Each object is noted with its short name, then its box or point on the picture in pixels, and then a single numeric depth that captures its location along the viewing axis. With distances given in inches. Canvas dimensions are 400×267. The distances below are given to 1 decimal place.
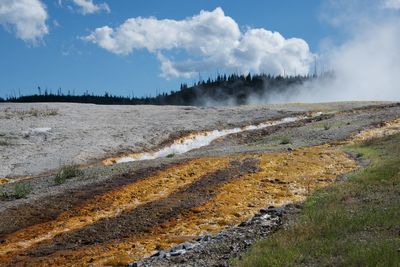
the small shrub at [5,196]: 1079.5
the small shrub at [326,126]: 2078.1
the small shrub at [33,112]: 2520.4
